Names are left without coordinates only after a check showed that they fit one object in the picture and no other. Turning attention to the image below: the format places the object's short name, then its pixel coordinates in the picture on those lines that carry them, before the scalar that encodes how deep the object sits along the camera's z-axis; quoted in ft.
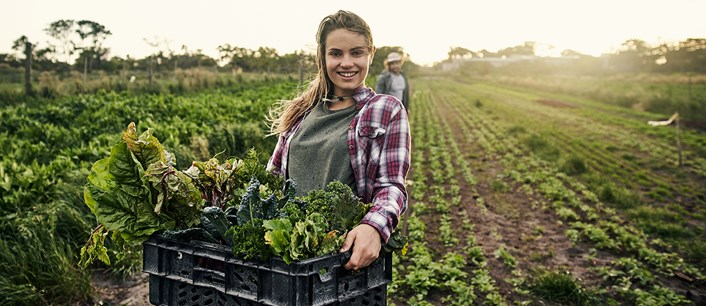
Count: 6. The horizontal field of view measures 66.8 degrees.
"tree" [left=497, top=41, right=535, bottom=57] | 552.82
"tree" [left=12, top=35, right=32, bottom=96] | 51.65
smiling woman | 6.86
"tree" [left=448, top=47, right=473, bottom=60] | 544.21
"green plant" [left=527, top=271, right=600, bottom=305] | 14.97
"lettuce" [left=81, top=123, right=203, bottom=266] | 5.98
